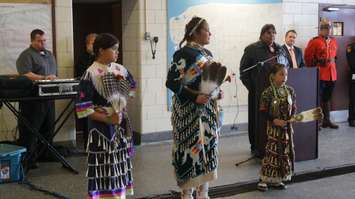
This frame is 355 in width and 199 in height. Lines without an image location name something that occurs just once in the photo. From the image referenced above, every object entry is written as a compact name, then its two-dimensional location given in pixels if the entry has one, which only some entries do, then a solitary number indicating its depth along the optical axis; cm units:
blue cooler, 487
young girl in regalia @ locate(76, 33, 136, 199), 330
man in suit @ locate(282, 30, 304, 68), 669
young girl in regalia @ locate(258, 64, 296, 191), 467
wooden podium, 559
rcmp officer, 791
